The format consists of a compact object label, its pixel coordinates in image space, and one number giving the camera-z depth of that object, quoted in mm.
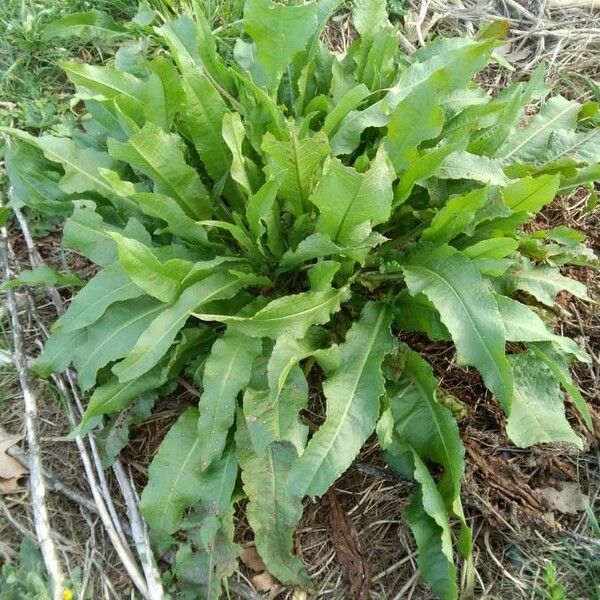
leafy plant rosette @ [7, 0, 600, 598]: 515
